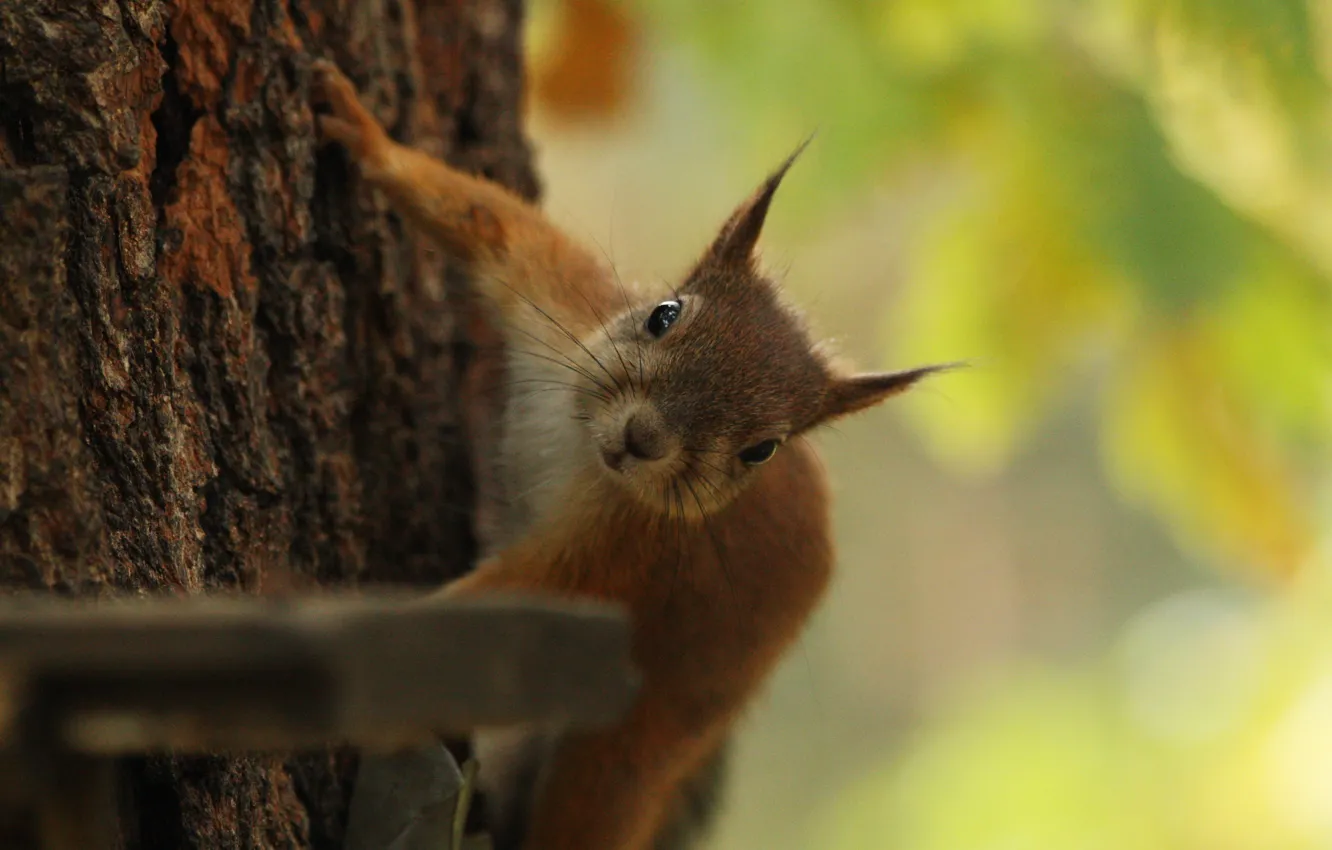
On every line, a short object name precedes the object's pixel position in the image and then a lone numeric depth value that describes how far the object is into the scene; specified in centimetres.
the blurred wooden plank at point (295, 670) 139
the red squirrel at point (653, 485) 409
